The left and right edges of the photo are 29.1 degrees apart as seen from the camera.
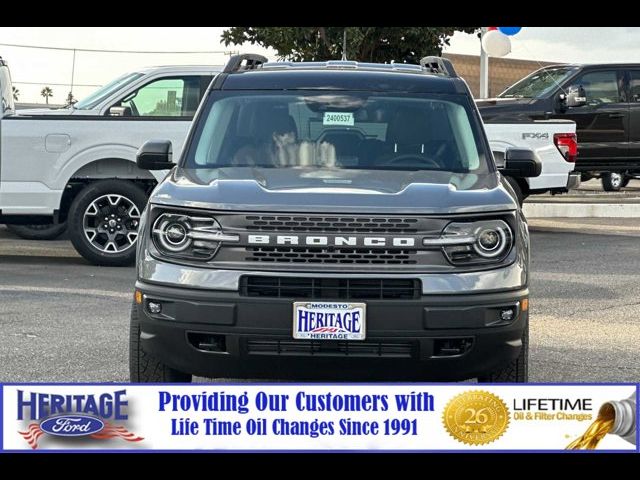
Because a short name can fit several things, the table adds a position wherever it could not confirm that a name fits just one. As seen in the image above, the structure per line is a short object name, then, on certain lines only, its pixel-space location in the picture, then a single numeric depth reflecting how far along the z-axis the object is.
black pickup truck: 17.30
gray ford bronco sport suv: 5.43
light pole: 22.64
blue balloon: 21.16
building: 46.69
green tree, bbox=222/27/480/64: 24.05
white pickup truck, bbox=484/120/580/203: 14.33
